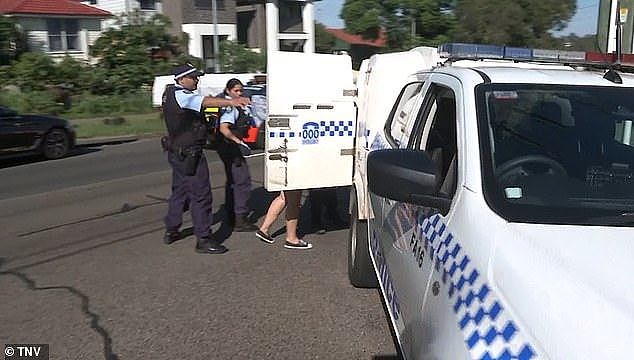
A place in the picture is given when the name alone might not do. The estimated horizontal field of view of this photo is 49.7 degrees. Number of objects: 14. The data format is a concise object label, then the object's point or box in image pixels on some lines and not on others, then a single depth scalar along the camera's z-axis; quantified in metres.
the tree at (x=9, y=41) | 31.06
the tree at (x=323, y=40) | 68.31
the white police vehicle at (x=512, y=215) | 1.82
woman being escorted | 6.52
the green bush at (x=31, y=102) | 23.72
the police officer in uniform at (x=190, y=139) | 6.15
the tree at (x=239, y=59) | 38.09
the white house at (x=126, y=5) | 42.28
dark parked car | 13.39
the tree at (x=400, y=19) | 62.16
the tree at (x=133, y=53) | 31.86
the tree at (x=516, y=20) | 55.03
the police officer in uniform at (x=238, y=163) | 7.33
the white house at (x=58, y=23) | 35.69
